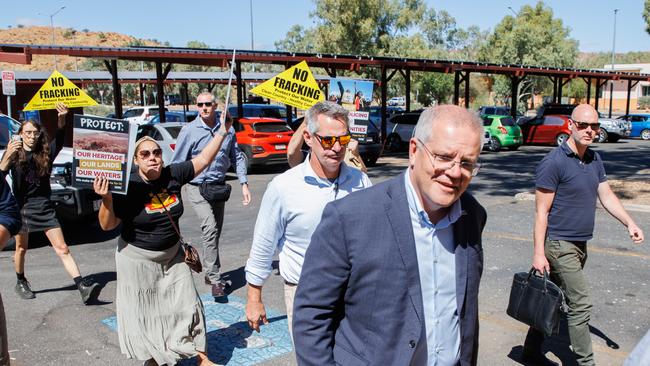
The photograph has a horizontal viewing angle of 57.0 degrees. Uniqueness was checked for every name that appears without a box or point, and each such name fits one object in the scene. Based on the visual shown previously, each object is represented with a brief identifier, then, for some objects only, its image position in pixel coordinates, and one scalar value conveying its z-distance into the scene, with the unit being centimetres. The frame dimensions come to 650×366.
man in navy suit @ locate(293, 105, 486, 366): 202
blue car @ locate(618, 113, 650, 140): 3023
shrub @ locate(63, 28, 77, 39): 10981
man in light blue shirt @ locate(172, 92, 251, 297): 607
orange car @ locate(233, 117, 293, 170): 1709
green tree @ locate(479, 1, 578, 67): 5528
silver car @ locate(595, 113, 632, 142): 2855
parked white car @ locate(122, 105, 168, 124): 3089
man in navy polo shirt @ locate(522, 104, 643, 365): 424
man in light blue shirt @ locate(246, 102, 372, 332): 345
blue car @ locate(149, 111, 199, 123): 2472
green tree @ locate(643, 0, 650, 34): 3411
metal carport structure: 1686
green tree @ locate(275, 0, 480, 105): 4622
